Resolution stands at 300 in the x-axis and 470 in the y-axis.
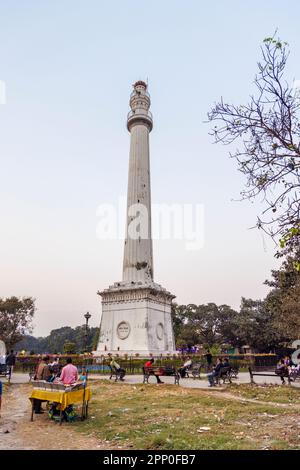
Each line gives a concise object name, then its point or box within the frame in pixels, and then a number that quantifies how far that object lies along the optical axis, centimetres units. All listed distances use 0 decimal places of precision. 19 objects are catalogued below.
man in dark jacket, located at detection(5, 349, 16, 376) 2119
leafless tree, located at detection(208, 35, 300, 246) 708
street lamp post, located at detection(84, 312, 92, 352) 1945
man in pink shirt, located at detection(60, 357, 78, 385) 990
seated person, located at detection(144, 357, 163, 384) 1700
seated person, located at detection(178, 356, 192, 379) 2014
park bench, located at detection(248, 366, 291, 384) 2417
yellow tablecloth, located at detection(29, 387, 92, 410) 877
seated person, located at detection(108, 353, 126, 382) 1898
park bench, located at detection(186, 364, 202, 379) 1984
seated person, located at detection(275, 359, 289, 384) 1688
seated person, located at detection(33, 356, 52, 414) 1152
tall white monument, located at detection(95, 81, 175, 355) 3019
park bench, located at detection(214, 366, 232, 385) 1662
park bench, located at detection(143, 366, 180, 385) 1683
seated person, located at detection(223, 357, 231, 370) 1714
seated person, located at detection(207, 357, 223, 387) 1594
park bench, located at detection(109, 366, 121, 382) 1902
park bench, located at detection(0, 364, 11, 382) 2105
